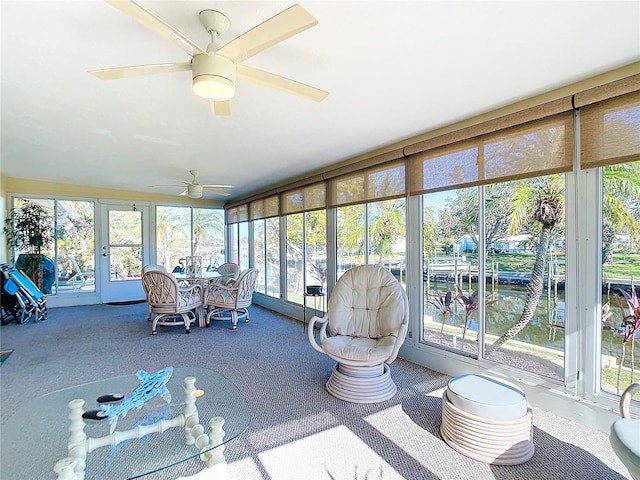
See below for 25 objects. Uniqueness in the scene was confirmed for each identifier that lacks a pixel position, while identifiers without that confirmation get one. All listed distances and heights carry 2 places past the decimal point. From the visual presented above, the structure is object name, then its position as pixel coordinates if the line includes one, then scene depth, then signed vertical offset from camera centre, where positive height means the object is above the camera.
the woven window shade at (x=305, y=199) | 5.01 +0.68
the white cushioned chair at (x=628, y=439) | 1.41 -0.93
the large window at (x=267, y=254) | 6.41 -0.30
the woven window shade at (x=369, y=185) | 3.73 +0.70
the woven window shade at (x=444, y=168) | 3.00 +0.70
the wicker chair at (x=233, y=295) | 5.05 -0.89
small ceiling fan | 5.08 +0.82
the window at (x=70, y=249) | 6.45 -0.16
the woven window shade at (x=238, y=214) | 7.40 +0.63
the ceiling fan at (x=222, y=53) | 1.32 +0.90
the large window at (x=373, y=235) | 3.86 +0.05
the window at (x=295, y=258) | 5.68 -0.33
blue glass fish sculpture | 1.79 -0.92
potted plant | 5.92 +0.10
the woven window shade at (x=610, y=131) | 2.10 +0.72
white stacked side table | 1.99 -1.18
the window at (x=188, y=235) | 7.70 +0.13
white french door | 7.03 -0.21
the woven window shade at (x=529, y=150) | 2.43 +0.71
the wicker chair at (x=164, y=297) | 4.59 -0.82
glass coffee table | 1.58 -1.06
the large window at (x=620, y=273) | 2.23 -0.26
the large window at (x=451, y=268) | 3.17 -0.31
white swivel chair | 2.73 -0.89
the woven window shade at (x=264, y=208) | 6.21 +0.66
